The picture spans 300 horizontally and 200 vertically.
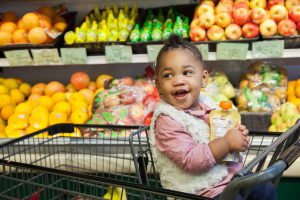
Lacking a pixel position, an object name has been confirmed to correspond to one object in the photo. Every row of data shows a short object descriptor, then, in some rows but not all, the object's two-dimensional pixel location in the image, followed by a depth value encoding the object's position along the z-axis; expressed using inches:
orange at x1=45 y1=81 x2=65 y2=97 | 103.7
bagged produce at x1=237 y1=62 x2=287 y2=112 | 88.6
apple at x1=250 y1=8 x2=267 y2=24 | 89.6
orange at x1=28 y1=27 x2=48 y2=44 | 96.9
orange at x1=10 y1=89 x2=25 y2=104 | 102.7
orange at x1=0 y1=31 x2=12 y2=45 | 100.3
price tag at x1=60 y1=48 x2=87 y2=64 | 92.4
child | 45.1
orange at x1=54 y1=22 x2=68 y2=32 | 104.6
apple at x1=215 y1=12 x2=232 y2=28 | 93.0
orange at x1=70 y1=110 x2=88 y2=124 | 90.4
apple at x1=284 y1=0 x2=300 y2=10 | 91.9
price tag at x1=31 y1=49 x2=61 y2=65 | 93.5
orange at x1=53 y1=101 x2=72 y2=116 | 92.5
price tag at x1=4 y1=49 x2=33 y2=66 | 95.3
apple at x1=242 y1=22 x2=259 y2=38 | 87.7
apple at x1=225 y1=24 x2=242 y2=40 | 88.7
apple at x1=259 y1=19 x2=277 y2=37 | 86.2
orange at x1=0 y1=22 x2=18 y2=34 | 102.7
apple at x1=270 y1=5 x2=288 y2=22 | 89.0
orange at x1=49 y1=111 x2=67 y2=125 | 89.9
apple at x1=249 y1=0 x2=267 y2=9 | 93.5
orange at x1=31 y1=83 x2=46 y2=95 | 106.3
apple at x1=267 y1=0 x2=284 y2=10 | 93.0
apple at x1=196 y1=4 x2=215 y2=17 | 95.0
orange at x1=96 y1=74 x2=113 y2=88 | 104.3
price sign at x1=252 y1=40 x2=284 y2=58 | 82.5
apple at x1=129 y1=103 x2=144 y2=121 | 89.0
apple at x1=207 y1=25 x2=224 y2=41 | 89.2
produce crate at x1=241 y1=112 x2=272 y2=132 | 82.1
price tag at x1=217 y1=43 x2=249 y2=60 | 84.0
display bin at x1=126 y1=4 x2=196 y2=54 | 105.1
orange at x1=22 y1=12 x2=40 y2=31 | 102.1
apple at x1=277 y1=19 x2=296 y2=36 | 84.8
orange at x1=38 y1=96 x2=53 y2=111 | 96.8
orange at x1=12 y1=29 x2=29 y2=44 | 99.7
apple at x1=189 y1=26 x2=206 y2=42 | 89.3
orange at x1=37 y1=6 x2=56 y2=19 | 109.0
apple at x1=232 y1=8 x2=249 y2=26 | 91.7
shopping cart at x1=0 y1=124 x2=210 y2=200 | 65.0
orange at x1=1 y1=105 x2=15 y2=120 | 97.1
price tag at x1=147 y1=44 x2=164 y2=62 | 87.8
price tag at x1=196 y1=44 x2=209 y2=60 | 85.8
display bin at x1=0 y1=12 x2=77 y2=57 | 93.8
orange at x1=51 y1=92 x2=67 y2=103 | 98.6
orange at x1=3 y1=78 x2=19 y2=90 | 106.8
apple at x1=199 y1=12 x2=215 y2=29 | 92.1
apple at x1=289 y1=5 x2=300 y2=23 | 88.0
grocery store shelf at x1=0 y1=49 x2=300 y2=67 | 83.0
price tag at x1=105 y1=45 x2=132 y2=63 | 90.0
